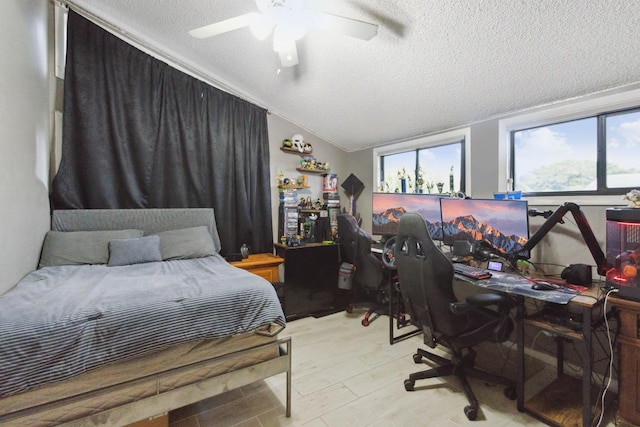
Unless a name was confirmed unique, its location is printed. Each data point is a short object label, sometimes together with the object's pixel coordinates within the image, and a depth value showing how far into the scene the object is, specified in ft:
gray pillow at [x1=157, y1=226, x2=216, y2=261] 8.40
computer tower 4.82
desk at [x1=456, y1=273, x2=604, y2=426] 4.69
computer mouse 5.46
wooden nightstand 9.66
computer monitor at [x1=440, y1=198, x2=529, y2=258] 6.95
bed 3.62
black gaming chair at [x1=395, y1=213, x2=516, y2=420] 5.32
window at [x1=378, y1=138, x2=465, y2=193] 10.07
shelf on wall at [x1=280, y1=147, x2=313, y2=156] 11.96
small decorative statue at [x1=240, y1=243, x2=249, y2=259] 10.23
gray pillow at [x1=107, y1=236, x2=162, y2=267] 7.47
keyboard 6.33
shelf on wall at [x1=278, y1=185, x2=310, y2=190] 11.75
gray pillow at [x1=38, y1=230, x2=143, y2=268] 7.09
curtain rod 8.13
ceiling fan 5.30
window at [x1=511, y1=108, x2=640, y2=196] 6.56
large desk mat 4.97
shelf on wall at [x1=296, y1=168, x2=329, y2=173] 12.35
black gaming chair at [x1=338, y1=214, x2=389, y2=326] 9.52
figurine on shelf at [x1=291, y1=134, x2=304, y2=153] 12.07
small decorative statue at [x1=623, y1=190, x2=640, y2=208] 5.09
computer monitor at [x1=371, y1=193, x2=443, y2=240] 9.49
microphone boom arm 5.97
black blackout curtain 8.11
